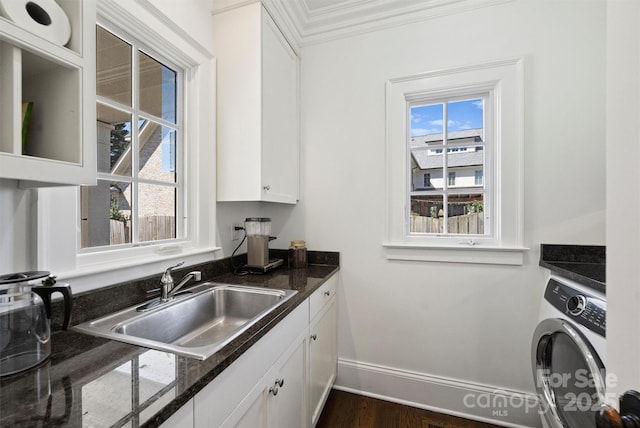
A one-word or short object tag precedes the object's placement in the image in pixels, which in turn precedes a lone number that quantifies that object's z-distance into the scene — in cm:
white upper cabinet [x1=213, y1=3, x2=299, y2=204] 155
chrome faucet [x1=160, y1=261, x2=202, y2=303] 119
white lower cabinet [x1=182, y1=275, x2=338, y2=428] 72
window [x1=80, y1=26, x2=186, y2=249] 117
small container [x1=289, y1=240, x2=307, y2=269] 192
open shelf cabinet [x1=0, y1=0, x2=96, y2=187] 69
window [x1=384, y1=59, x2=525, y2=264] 162
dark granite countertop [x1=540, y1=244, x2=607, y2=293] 132
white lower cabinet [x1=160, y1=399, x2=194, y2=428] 57
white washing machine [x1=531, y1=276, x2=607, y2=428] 96
